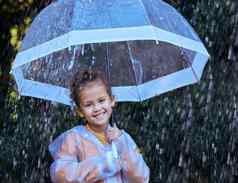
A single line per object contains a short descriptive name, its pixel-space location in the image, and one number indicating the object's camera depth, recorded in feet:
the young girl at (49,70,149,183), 11.34
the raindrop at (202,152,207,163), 22.38
